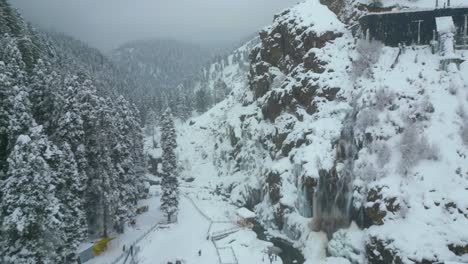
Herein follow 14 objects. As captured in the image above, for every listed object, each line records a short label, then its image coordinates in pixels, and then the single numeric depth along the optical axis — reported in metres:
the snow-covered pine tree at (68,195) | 32.16
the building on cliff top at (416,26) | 48.47
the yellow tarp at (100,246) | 42.16
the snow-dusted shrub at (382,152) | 39.34
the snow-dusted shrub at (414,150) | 36.94
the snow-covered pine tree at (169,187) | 51.84
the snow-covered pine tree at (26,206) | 26.05
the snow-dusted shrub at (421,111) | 40.91
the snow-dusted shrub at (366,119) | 43.03
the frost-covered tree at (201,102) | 124.94
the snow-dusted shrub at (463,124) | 36.66
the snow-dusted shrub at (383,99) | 43.81
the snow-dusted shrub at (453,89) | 41.50
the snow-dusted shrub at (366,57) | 49.58
